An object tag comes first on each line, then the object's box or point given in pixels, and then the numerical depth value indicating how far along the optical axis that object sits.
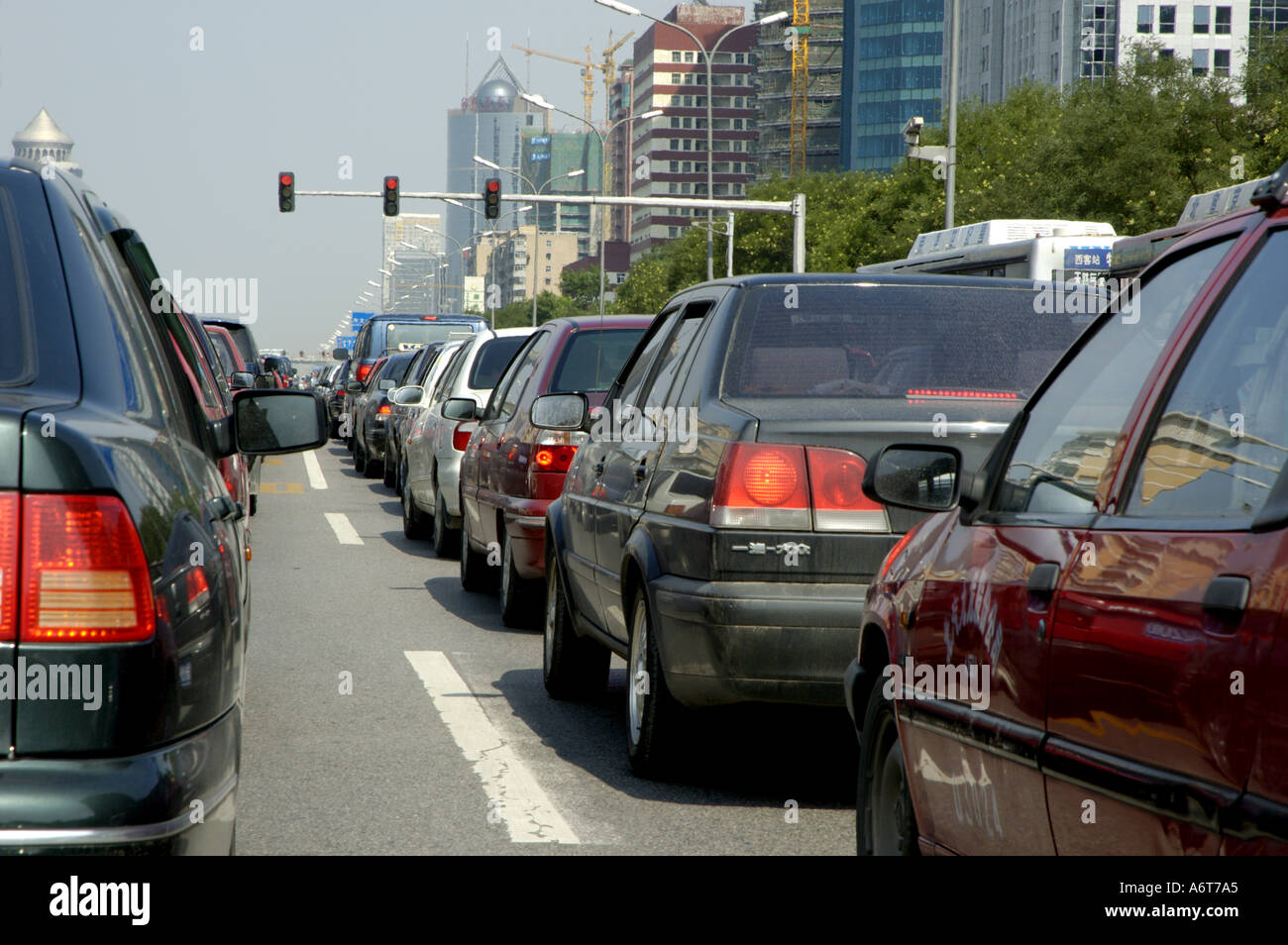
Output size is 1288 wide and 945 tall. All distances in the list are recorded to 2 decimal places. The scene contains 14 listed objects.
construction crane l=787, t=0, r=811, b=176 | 171.50
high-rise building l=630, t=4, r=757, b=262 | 194.25
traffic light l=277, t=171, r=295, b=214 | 40.62
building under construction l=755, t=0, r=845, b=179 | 172.38
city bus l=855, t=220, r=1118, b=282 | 23.83
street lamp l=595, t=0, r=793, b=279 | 36.94
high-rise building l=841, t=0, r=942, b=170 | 156.38
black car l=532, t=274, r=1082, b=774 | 5.47
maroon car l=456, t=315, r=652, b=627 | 9.88
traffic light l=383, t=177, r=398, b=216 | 39.25
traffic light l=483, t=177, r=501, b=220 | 36.37
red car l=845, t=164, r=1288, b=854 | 2.36
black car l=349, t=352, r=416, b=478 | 24.94
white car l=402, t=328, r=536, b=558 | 14.03
